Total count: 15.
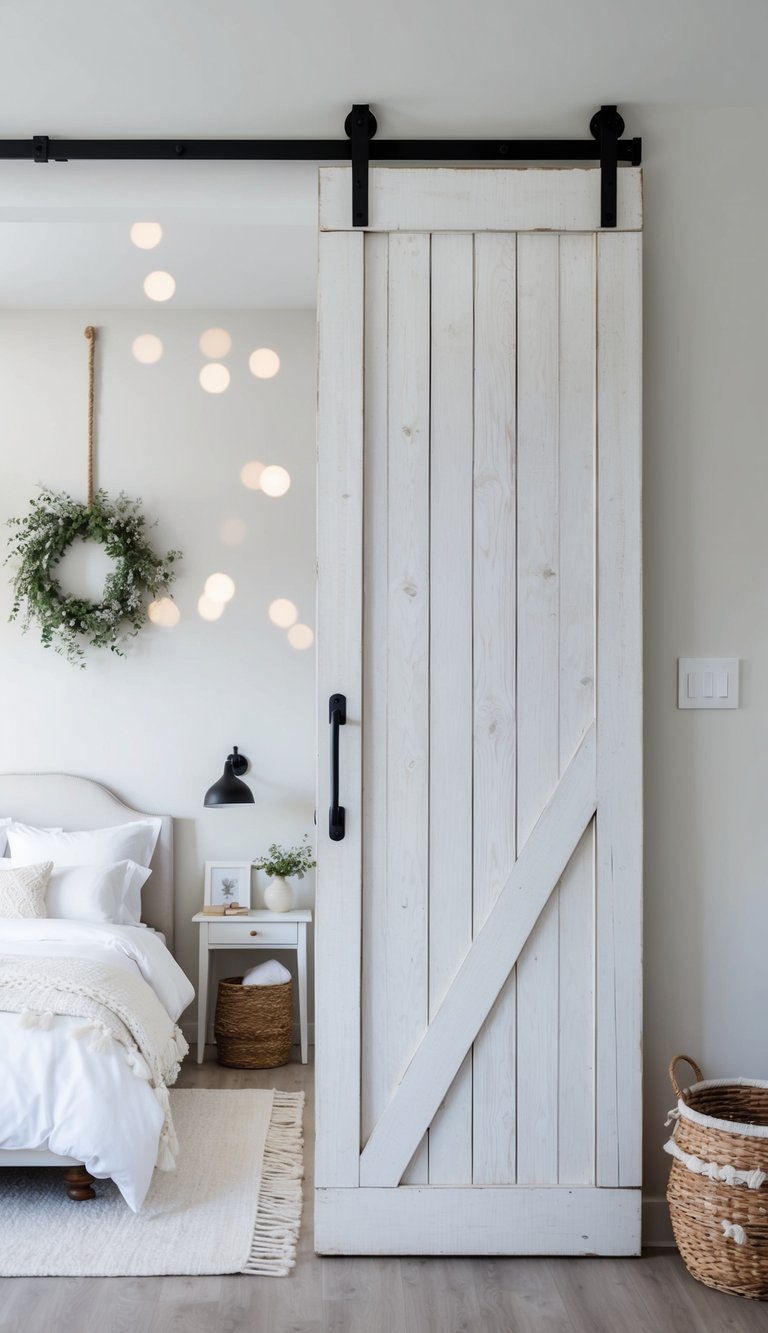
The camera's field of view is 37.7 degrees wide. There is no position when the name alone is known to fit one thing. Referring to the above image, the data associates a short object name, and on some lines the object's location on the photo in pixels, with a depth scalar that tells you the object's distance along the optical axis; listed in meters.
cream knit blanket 2.86
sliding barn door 2.50
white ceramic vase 4.31
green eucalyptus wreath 4.39
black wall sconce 4.22
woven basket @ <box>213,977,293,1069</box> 4.12
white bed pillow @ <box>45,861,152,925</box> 3.91
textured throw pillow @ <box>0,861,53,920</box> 3.77
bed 2.74
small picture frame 4.42
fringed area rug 2.52
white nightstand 4.23
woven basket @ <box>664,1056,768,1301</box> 2.26
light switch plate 2.64
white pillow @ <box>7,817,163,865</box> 4.15
